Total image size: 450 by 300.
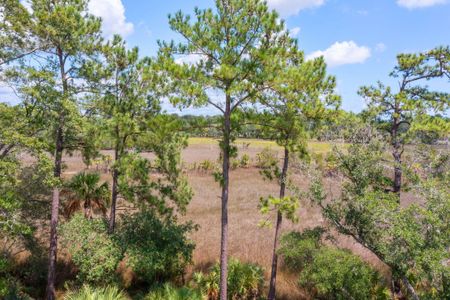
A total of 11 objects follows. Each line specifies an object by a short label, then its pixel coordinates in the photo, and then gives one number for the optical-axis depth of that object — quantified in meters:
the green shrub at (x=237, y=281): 15.21
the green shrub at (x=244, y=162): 45.41
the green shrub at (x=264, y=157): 42.28
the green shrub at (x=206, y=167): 42.22
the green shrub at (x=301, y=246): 13.32
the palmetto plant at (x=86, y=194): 16.20
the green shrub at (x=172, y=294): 12.56
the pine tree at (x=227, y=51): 11.32
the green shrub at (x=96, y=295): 10.92
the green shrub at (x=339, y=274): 12.23
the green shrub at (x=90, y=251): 13.51
